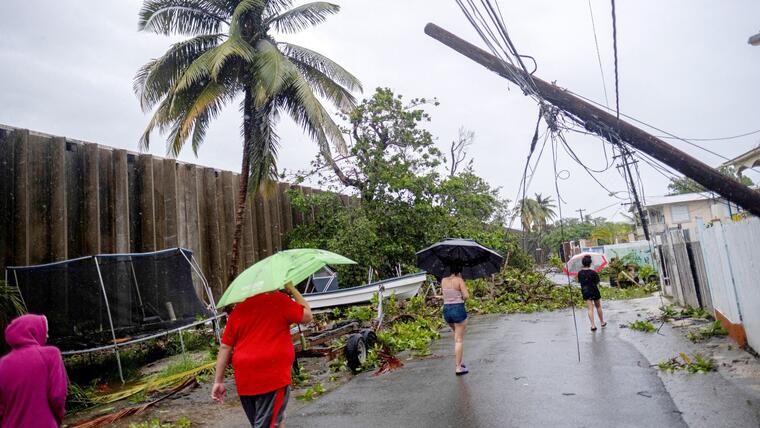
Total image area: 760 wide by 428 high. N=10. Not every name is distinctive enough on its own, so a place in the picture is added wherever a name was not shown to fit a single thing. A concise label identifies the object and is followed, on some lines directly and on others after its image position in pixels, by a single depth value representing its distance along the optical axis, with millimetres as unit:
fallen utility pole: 5188
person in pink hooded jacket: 3695
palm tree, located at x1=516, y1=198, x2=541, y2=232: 61847
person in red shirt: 4121
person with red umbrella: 11547
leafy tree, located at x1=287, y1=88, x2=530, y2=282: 18391
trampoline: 9109
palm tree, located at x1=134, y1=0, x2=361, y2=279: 13109
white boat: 13602
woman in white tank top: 7875
